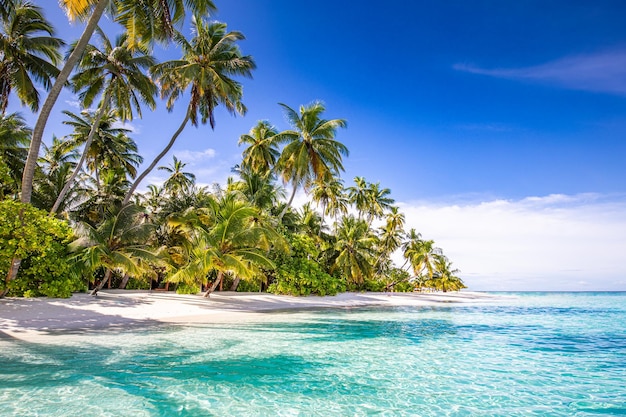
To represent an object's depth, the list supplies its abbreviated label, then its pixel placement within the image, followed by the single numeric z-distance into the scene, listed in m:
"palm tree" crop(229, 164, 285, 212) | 25.31
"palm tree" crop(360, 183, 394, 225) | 42.22
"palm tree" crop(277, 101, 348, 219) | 25.78
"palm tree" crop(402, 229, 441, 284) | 44.00
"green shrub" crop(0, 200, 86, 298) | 11.91
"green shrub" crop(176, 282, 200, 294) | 22.70
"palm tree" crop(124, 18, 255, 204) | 19.67
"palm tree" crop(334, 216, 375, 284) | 32.28
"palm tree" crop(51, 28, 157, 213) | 18.42
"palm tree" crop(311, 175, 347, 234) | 36.06
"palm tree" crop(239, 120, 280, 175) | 29.59
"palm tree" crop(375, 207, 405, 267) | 43.12
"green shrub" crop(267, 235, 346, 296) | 26.09
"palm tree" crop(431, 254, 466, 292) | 47.72
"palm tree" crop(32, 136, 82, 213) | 18.90
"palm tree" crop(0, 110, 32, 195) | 17.61
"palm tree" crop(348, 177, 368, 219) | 41.81
